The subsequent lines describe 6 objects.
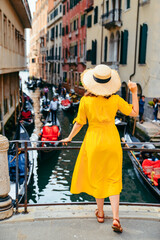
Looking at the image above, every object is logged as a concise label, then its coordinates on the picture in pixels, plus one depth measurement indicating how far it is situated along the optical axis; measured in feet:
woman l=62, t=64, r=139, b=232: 9.57
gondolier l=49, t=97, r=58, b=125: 55.32
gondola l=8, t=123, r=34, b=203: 21.75
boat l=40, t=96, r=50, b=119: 66.33
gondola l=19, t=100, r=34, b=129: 50.05
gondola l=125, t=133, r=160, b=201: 24.50
